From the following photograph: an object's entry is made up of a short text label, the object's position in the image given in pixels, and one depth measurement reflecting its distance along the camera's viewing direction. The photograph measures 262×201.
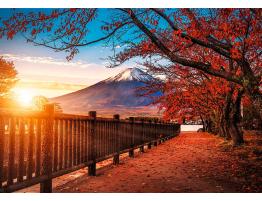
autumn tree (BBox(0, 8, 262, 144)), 4.44
